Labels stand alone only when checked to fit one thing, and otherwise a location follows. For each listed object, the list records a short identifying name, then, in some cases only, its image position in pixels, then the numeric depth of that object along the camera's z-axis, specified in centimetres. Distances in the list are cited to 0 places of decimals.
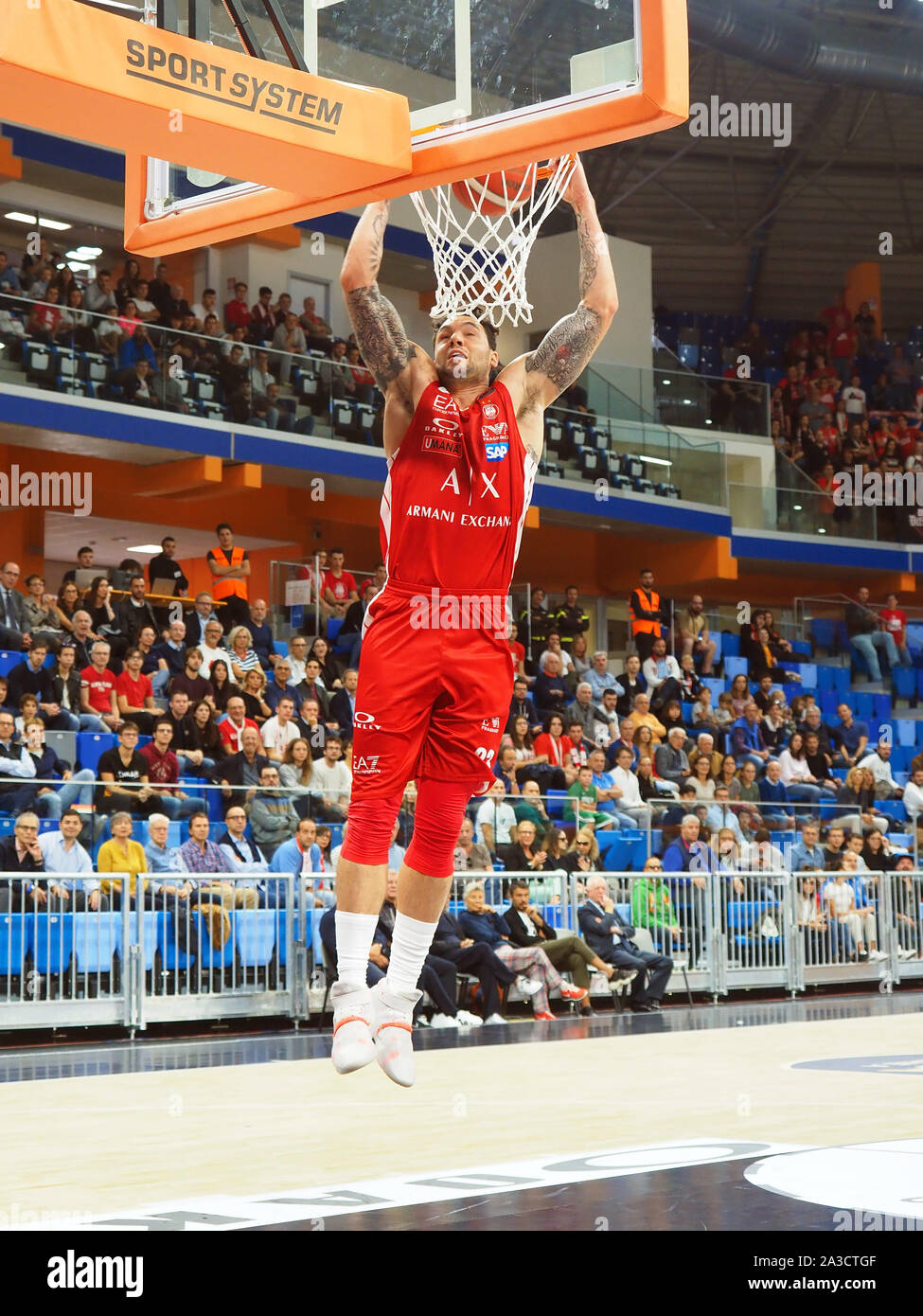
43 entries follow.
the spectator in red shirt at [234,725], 1437
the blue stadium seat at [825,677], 2432
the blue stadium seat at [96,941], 1105
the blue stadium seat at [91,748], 1364
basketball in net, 525
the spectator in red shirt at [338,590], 1894
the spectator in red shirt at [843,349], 3070
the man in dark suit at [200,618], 1599
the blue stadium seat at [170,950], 1147
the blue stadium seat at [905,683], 2517
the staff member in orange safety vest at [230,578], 1711
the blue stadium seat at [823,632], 2500
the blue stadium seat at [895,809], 2061
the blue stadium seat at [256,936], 1181
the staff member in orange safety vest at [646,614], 2141
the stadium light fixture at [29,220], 2158
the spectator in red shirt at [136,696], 1434
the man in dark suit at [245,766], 1359
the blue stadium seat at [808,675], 2392
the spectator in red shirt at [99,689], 1409
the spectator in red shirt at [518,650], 1881
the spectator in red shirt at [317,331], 2094
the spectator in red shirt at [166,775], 1280
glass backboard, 446
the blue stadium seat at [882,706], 2441
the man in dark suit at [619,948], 1356
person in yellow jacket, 1180
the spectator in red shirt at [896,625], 2544
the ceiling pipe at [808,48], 2239
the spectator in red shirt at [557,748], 1642
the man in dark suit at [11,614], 1468
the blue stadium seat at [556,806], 1508
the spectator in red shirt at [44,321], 1730
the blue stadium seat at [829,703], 2362
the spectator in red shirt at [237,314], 2073
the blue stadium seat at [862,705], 2414
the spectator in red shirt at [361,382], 2033
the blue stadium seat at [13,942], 1081
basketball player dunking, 469
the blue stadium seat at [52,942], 1090
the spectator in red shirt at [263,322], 2031
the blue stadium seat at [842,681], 2445
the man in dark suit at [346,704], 1584
